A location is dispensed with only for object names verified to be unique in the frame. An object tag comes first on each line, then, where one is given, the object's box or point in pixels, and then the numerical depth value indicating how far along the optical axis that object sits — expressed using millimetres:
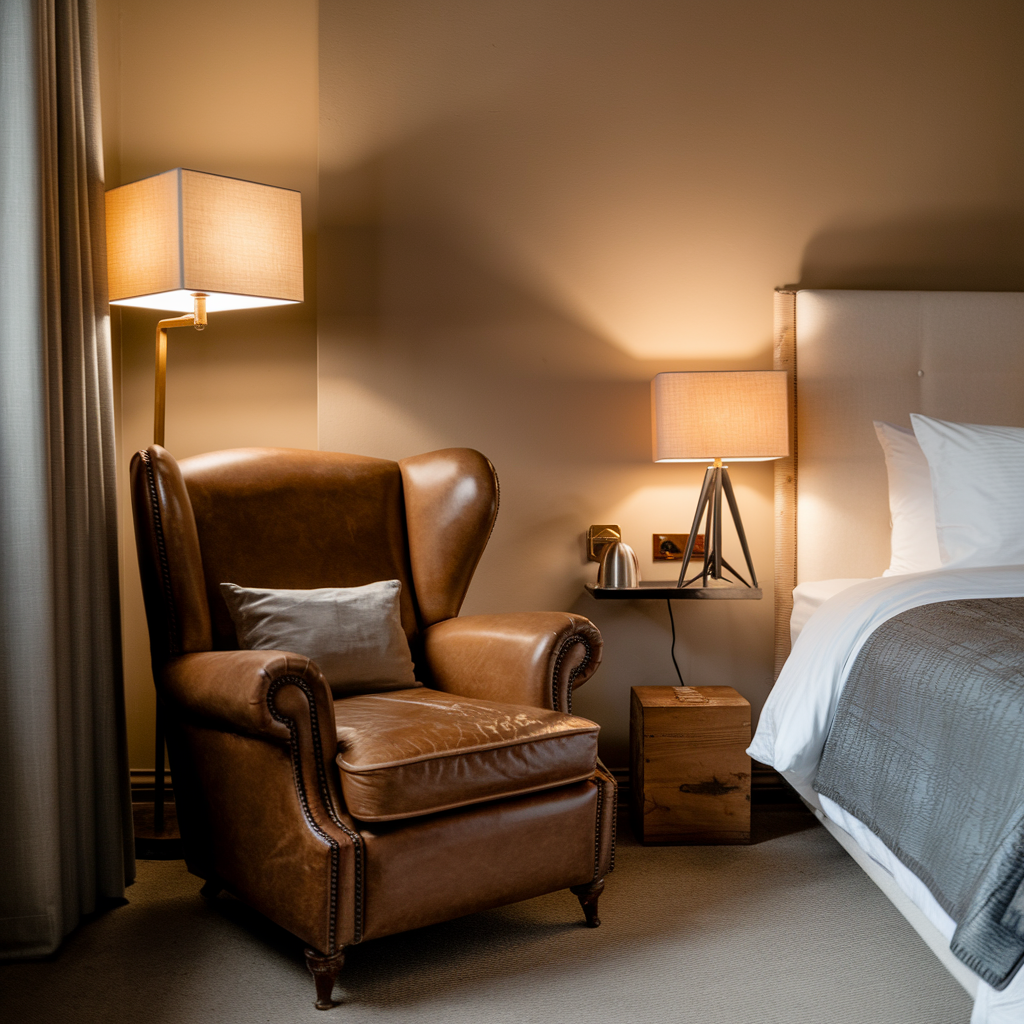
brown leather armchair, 1696
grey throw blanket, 1207
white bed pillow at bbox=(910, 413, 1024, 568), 2229
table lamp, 2600
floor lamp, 2178
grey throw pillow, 2141
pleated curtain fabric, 1824
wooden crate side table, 2516
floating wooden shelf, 2656
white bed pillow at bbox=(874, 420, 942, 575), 2549
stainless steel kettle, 2715
